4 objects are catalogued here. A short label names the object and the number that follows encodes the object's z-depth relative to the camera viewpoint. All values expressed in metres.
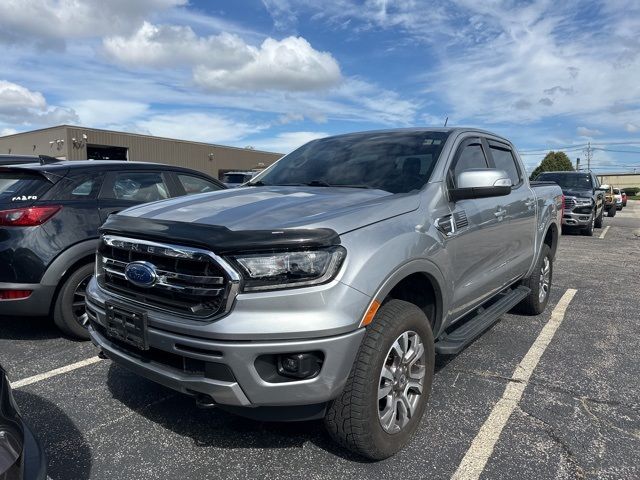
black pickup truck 14.35
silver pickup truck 2.29
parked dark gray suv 4.09
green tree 55.22
